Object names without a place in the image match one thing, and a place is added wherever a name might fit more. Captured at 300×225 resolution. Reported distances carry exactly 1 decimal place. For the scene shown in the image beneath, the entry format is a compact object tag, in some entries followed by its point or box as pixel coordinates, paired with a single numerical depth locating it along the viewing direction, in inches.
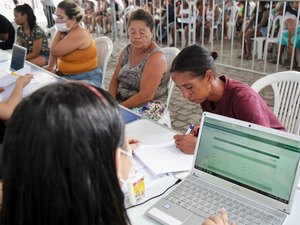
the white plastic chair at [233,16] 212.2
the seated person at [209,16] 236.8
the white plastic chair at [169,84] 82.5
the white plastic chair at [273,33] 168.1
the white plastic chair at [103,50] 105.5
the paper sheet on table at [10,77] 83.2
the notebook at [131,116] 64.7
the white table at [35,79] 78.6
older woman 77.0
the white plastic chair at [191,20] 196.9
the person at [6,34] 149.6
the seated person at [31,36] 124.6
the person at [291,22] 160.7
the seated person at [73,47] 100.0
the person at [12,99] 67.5
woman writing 50.1
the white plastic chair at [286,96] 64.0
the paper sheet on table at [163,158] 46.6
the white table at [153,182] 37.0
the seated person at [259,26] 190.8
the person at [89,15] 291.4
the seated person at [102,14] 275.4
